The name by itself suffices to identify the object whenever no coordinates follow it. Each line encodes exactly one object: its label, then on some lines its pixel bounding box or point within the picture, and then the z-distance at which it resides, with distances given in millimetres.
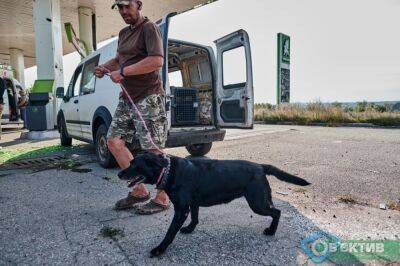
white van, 5102
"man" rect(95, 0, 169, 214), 2770
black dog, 2291
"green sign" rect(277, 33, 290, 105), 17703
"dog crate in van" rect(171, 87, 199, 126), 5902
